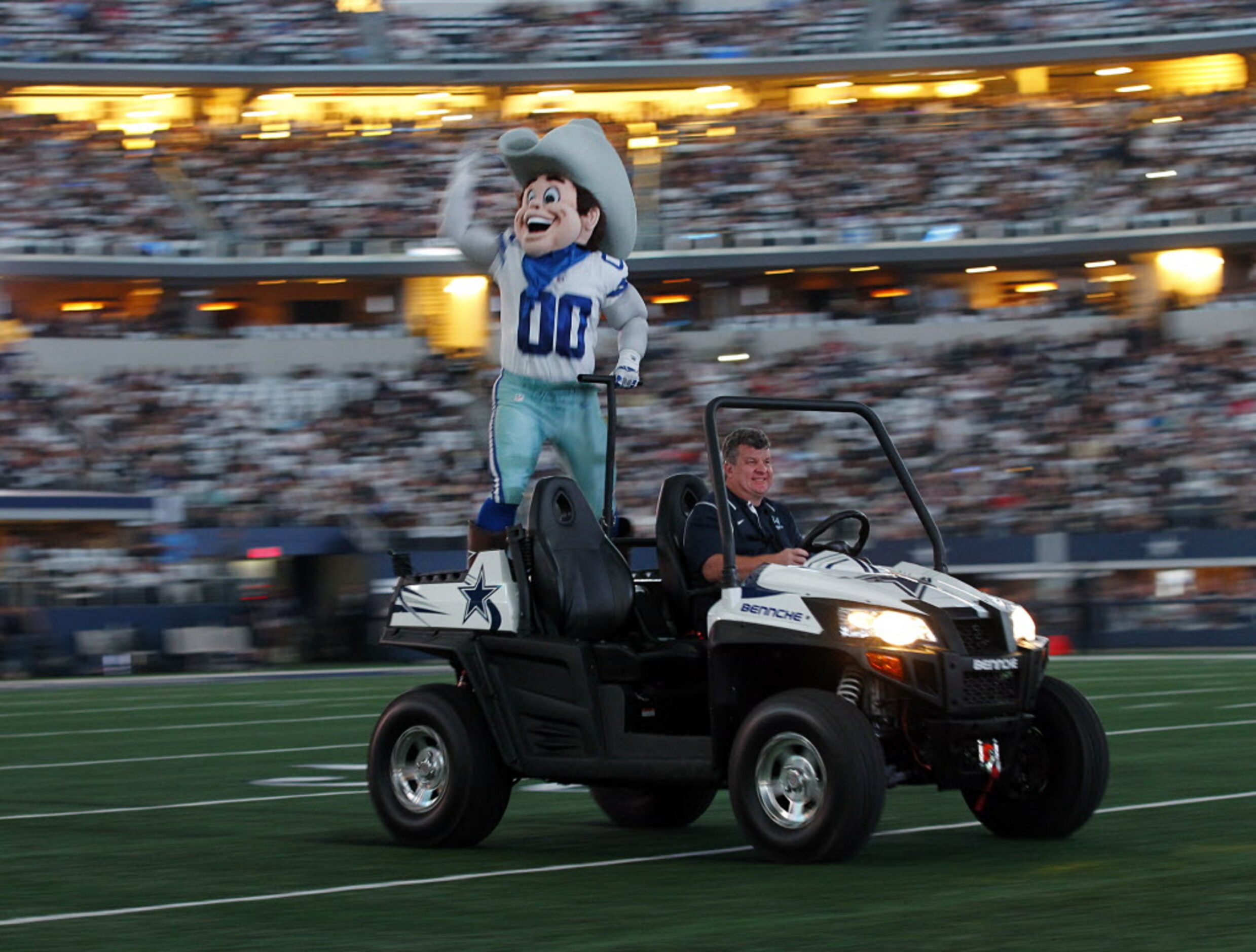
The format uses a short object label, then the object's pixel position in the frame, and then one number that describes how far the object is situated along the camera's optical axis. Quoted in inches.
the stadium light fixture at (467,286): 1653.5
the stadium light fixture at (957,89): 1717.5
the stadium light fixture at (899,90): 1731.1
